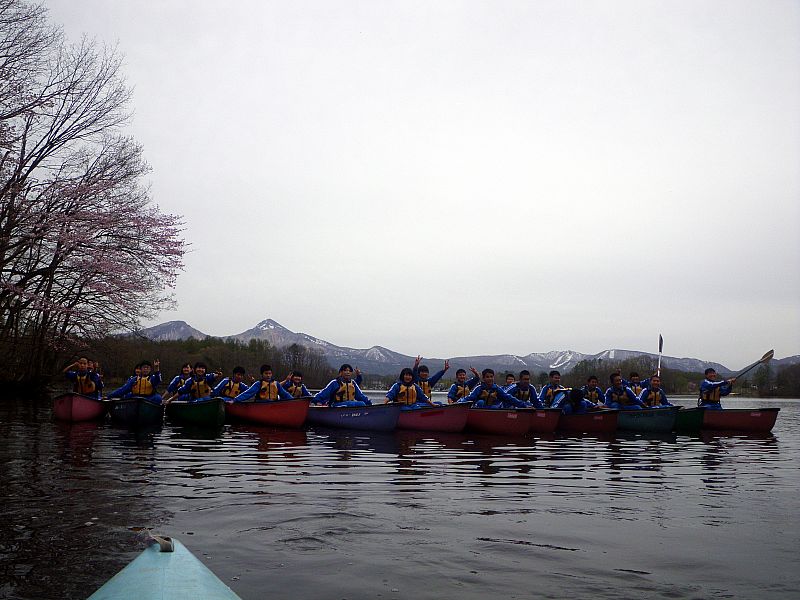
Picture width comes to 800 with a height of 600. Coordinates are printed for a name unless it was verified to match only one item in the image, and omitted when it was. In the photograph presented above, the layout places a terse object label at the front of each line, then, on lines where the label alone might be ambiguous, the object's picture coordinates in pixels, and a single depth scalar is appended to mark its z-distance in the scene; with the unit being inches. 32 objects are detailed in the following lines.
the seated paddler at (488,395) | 723.4
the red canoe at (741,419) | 845.8
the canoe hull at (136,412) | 687.7
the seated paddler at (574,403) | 806.5
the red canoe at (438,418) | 673.0
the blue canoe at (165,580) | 129.0
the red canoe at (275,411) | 700.7
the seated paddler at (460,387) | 789.6
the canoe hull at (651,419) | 779.4
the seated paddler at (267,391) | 749.9
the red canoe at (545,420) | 735.1
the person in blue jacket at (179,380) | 801.6
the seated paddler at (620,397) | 818.8
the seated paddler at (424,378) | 733.5
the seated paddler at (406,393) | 706.4
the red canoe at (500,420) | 689.0
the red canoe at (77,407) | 703.7
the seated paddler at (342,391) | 737.1
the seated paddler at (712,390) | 846.5
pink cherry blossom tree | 877.8
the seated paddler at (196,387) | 768.9
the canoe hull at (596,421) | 782.5
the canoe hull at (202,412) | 699.4
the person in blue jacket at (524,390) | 760.3
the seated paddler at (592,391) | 847.7
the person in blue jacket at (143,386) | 743.1
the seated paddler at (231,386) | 792.1
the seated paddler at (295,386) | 799.2
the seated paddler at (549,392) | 848.9
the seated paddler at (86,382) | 764.3
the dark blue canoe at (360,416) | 661.9
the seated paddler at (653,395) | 846.5
